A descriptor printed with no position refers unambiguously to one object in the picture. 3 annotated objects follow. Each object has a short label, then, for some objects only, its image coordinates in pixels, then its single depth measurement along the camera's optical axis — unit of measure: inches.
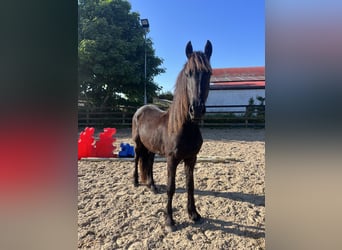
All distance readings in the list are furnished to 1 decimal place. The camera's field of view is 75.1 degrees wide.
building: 481.2
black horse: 74.9
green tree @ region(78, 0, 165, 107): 409.1
